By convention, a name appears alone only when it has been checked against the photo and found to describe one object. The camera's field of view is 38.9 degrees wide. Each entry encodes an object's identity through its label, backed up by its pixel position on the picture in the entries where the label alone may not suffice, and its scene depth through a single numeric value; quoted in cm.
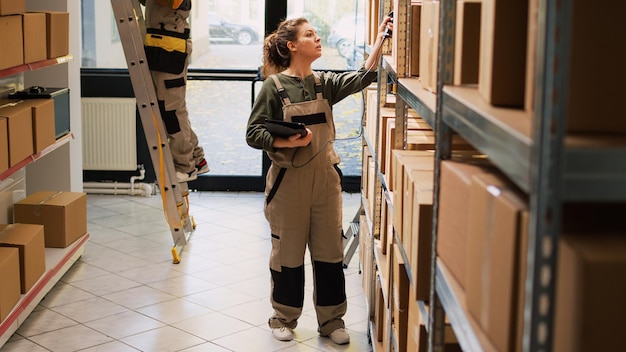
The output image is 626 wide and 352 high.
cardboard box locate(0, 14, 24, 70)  423
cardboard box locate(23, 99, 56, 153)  473
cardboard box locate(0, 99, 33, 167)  435
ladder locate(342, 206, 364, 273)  552
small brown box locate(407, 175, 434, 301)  225
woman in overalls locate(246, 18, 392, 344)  412
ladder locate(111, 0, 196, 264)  533
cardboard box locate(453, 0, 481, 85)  187
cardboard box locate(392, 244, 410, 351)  279
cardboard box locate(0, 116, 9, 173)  421
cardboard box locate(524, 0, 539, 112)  127
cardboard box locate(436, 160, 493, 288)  173
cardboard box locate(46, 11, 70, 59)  500
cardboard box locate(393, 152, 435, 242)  243
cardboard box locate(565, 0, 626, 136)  127
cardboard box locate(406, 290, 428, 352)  234
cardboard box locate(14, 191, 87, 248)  517
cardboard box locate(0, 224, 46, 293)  439
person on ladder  555
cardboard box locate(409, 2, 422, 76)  301
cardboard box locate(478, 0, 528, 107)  153
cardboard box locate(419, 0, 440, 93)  233
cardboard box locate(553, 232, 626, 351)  117
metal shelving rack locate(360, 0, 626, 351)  109
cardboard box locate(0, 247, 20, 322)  402
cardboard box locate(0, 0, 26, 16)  426
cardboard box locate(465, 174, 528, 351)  132
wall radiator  743
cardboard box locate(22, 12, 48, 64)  459
